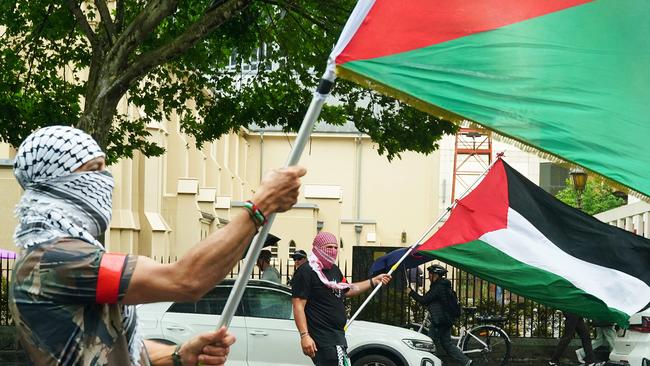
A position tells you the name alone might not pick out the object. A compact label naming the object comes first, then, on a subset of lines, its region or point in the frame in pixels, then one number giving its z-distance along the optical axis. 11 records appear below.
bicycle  19.25
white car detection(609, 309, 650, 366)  16.16
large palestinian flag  4.56
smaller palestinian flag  9.37
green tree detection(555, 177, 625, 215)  85.25
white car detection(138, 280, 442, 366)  14.02
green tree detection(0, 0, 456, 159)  17.86
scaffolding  87.19
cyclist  17.56
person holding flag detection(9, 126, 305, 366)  3.15
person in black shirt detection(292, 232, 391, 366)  9.58
